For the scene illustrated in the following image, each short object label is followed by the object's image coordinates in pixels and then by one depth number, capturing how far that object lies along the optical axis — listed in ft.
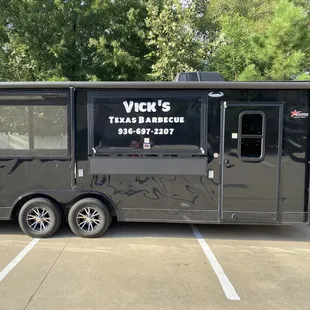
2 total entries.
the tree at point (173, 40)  33.22
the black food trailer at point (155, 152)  17.61
